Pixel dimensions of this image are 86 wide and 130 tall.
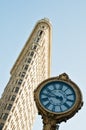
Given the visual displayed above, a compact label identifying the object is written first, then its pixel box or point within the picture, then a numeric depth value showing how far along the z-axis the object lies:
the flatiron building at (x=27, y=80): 83.38
